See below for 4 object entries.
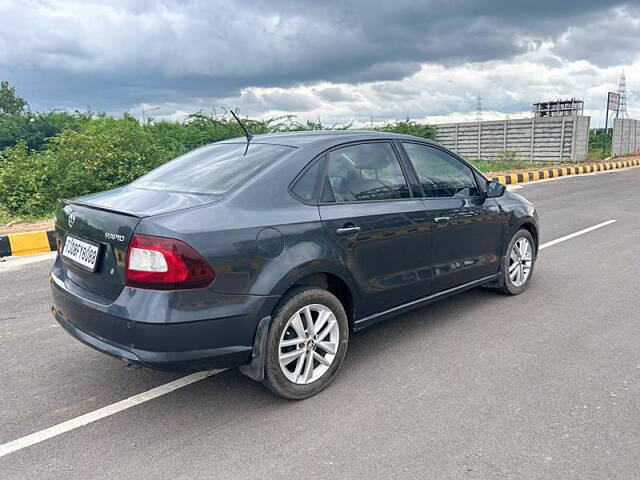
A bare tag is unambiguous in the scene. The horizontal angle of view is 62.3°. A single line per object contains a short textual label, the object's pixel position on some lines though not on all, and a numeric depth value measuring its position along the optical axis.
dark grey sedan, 2.73
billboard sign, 26.66
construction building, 37.13
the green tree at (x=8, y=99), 55.12
